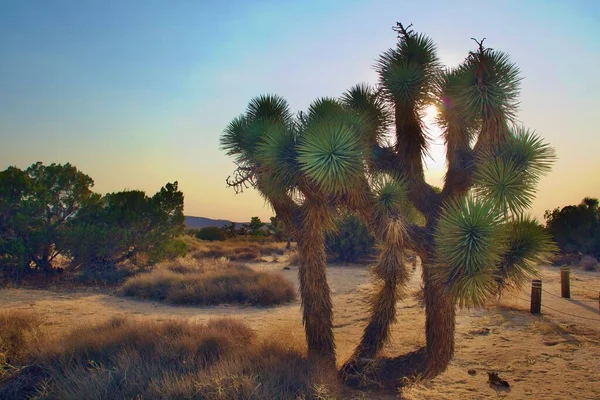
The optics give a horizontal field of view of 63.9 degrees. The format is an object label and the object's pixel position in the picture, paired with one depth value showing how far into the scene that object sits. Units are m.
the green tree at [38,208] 16.36
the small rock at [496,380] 7.04
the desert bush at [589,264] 22.38
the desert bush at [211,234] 45.16
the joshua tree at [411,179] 6.20
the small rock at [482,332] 10.18
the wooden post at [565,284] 14.20
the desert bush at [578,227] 26.22
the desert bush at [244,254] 27.83
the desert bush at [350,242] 25.00
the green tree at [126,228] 17.34
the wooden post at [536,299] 11.73
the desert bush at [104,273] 17.06
